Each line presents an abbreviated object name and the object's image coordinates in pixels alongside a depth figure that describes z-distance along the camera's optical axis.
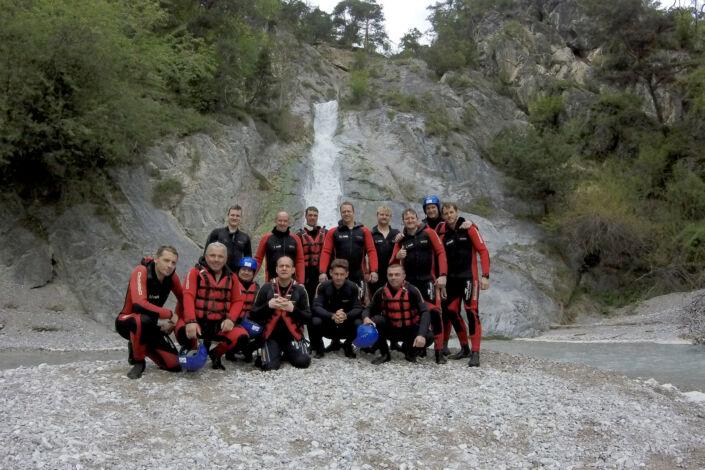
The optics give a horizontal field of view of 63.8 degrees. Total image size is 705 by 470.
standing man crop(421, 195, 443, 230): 8.90
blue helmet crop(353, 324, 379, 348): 7.89
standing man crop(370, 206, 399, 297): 9.09
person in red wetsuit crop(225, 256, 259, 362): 7.66
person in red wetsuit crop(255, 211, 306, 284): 9.09
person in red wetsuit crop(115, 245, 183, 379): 6.77
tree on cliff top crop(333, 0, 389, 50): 52.53
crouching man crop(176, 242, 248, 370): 7.04
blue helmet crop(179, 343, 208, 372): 6.81
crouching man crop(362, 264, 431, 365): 8.09
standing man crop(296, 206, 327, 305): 9.46
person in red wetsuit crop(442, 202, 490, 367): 8.59
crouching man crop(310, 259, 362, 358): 8.21
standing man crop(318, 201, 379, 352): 9.03
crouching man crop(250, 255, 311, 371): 7.62
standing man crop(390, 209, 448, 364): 8.48
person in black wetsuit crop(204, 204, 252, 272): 9.17
